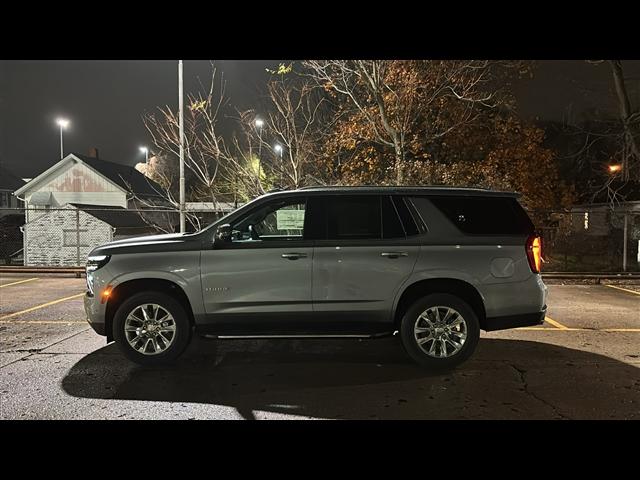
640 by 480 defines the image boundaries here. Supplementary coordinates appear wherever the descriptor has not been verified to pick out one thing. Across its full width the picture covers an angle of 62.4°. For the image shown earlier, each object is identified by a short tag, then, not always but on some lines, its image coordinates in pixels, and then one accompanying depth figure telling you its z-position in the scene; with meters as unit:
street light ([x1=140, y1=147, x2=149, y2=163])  50.35
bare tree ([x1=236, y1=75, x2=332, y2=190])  15.51
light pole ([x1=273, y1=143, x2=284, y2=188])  15.77
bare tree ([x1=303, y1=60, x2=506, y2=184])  14.89
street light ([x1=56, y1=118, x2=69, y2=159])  38.47
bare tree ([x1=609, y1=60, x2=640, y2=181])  18.66
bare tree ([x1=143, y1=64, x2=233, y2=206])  14.94
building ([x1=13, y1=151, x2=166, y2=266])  23.86
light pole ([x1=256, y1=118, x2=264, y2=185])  15.36
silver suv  5.62
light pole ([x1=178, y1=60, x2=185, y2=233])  14.52
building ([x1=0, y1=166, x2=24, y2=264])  31.13
